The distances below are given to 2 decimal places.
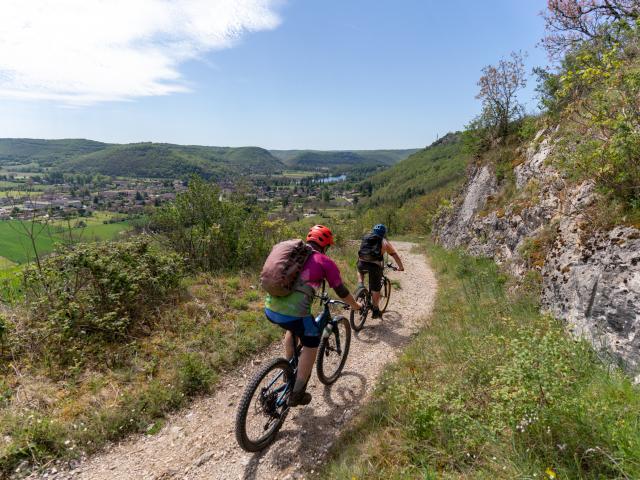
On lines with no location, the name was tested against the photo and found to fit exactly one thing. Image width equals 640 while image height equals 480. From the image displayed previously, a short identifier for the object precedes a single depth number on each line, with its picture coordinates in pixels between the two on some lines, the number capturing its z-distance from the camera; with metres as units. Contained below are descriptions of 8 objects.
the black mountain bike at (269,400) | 3.70
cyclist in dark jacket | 7.16
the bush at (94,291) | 5.88
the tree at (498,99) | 16.05
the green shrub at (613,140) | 5.16
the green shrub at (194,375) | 5.19
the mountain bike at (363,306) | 7.31
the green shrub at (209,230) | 9.96
